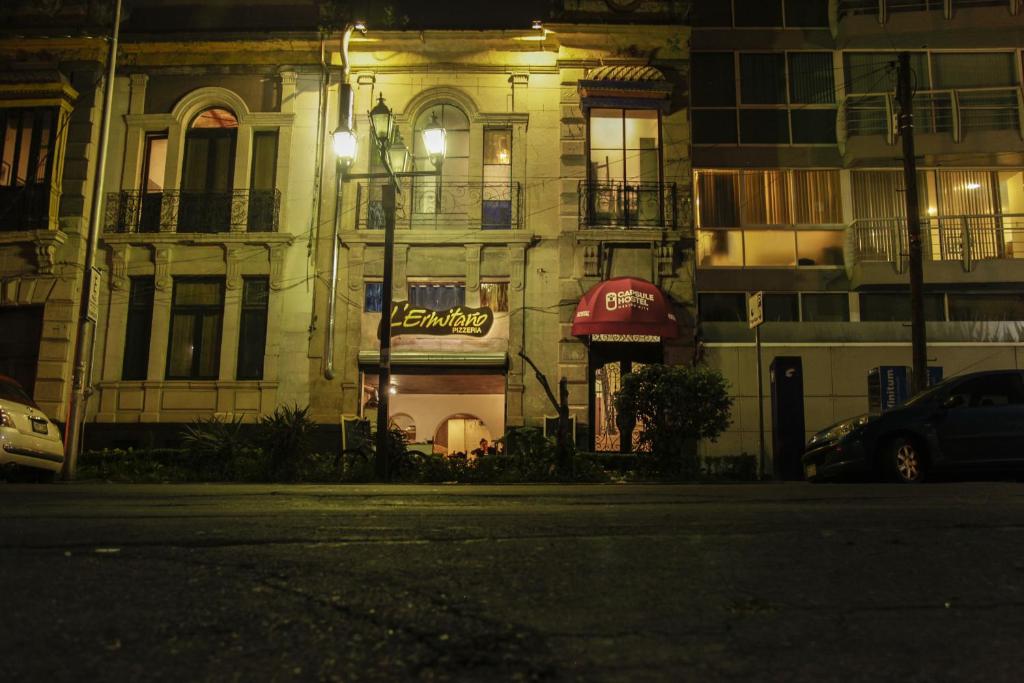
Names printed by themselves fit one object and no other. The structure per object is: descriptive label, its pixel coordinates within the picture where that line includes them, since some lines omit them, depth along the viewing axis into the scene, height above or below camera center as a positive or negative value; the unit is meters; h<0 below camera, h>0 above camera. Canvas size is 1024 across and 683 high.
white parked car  11.84 +0.38
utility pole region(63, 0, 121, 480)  14.62 +2.21
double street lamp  13.89 +5.34
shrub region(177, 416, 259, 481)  14.28 +0.17
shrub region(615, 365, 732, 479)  14.45 +1.06
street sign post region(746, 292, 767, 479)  14.13 +2.70
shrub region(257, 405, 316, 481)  13.70 +0.35
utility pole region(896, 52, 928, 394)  16.80 +5.00
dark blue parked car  10.54 +0.51
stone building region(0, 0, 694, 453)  20.05 +6.14
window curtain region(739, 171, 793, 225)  21.50 +7.09
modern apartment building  20.95 +8.05
